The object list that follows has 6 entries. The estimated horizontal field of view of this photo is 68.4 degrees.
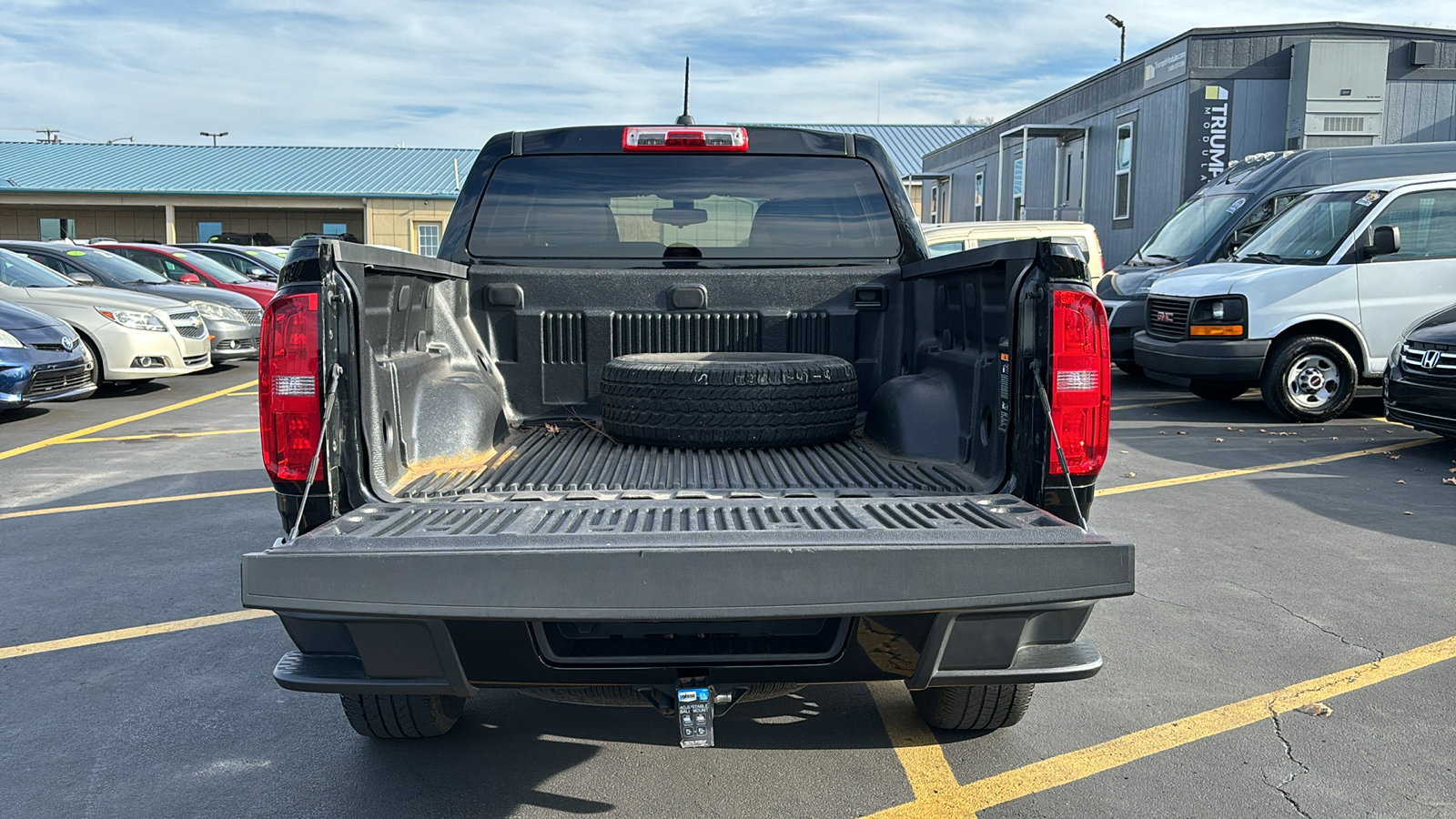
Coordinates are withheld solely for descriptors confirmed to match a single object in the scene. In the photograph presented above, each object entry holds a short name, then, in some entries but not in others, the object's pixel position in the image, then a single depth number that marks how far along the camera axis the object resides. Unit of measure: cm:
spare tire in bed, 352
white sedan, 1101
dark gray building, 1573
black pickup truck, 223
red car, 1569
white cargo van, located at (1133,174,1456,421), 931
